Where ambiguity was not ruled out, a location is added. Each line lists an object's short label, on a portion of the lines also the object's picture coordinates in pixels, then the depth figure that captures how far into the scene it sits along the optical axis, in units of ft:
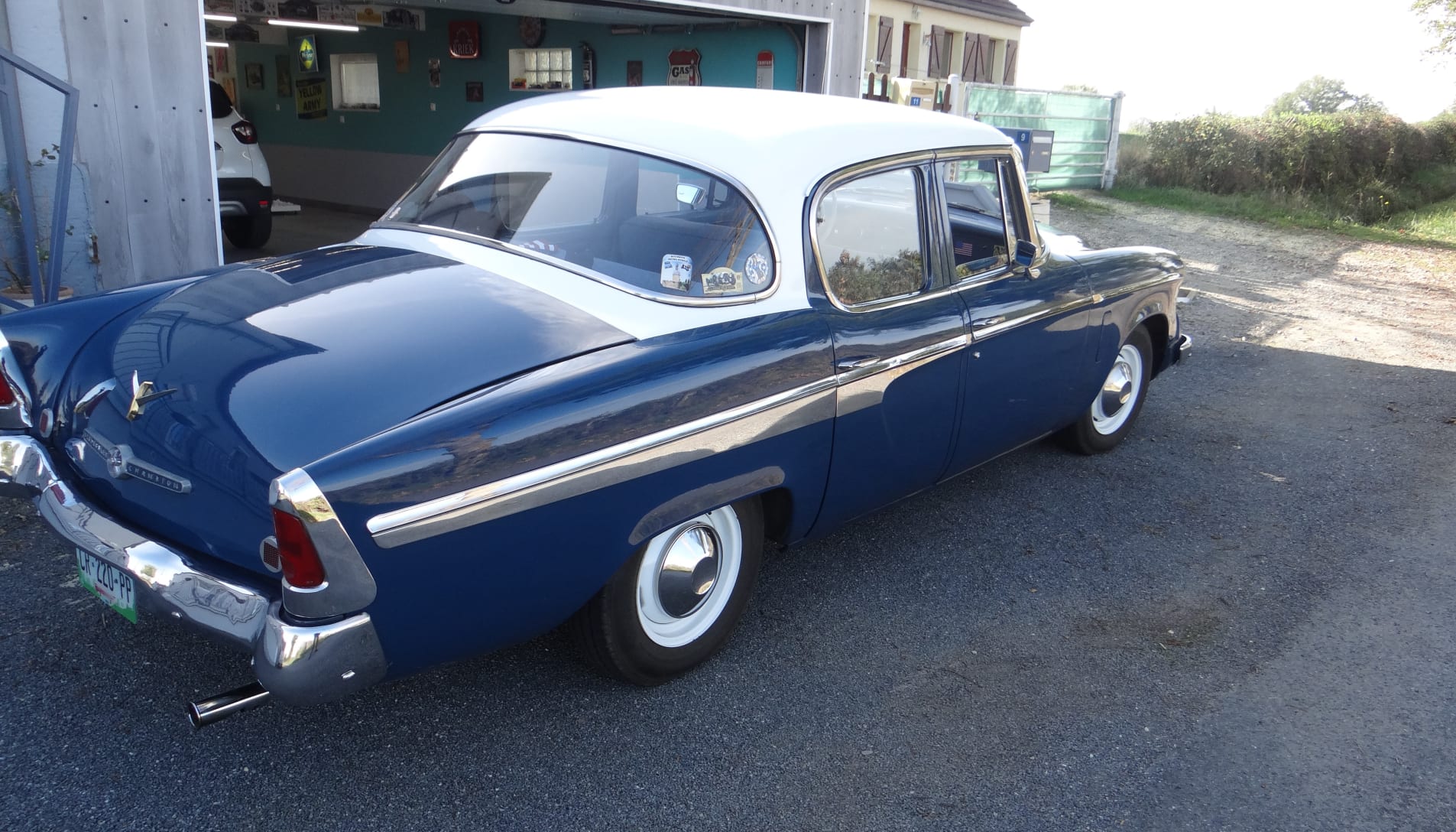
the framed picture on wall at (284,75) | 50.80
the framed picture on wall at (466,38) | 43.42
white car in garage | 32.45
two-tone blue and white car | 7.82
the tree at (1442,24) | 75.36
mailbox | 34.47
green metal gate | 49.90
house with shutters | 78.64
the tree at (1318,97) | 143.84
